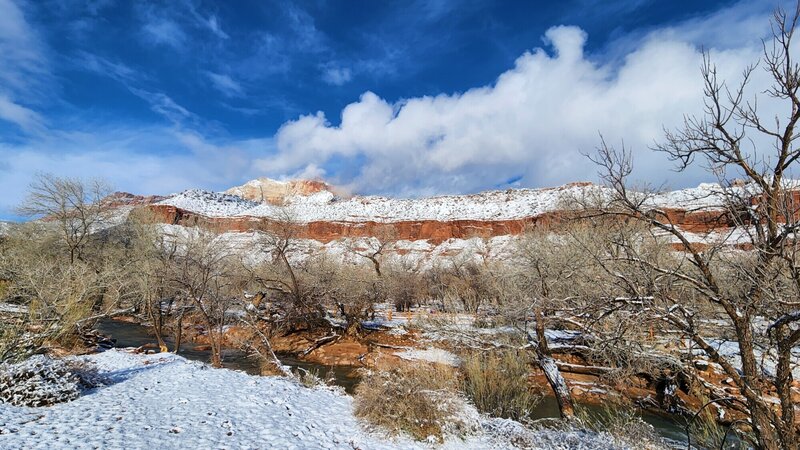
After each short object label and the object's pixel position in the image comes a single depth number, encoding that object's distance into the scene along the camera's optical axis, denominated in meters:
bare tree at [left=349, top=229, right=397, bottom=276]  29.73
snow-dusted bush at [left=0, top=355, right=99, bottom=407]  6.39
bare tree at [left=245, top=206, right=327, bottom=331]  19.77
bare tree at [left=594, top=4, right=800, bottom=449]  4.26
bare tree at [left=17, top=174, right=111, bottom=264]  24.08
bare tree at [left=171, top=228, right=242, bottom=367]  14.44
